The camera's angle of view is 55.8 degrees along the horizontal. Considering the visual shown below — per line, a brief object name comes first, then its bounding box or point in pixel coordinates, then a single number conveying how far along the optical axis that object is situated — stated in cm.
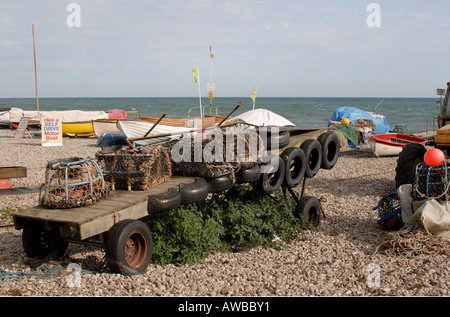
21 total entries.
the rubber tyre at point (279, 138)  776
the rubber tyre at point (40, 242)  568
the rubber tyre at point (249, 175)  698
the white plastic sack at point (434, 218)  664
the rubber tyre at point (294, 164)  754
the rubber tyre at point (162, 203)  567
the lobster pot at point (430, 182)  715
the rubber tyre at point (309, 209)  788
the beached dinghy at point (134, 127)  1941
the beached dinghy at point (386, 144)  1789
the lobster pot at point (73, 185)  534
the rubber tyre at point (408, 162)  1002
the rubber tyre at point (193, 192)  615
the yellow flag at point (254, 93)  2314
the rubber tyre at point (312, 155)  808
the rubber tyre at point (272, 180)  729
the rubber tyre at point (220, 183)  670
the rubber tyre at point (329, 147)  862
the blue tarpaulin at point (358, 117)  2589
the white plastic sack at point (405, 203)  732
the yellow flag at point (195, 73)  2114
